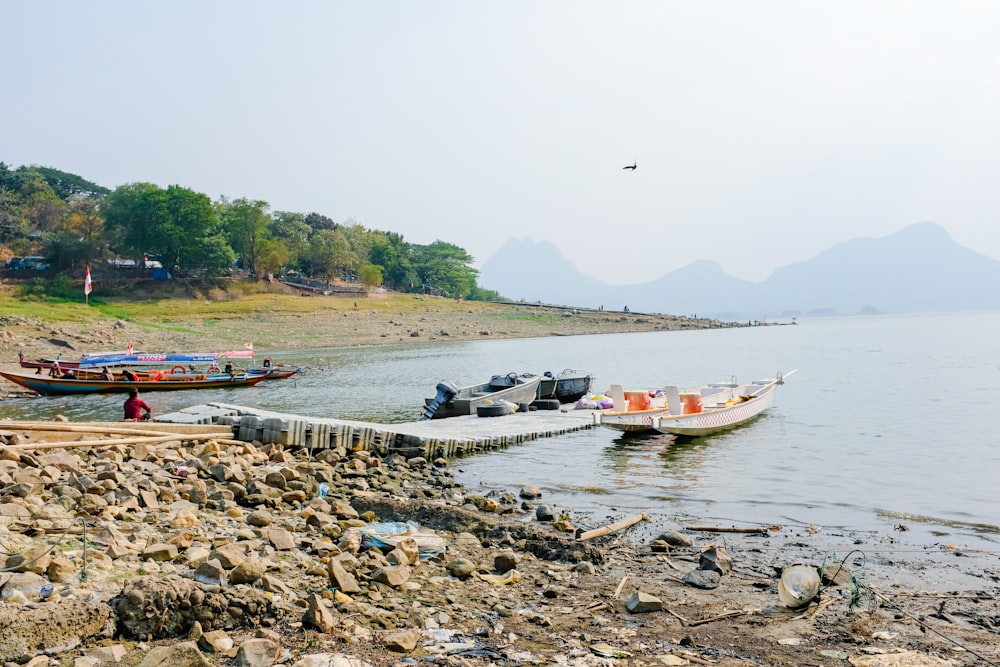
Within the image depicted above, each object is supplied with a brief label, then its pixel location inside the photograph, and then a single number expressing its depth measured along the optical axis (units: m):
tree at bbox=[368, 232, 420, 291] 100.69
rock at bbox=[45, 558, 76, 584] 6.47
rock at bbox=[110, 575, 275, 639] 5.91
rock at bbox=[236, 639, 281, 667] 5.53
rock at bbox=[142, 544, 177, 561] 7.39
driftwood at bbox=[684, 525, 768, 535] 10.98
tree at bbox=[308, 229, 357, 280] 89.31
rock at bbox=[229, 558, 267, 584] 6.76
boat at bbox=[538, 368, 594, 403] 28.44
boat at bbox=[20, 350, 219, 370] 32.81
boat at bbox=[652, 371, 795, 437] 19.16
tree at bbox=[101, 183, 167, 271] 74.19
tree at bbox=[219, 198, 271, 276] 82.69
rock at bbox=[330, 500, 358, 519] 10.48
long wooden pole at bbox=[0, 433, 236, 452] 12.56
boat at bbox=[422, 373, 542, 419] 23.80
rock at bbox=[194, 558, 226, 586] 6.72
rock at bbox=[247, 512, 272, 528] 9.55
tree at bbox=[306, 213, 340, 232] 118.86
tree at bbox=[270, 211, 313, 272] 90.08
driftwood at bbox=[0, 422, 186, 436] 14.00
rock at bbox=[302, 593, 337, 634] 6.17
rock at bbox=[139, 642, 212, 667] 5.34
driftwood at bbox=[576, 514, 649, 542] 10.15
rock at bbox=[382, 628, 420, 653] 6.00
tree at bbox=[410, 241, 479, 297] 110.56
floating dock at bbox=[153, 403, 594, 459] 16.56
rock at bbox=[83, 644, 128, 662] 5.41
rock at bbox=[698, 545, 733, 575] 8.80
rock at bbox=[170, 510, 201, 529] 8.89
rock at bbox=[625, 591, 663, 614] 7.30
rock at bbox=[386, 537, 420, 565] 8.20
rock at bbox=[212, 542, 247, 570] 7.04
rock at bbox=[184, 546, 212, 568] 7.38
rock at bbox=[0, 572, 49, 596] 6.05
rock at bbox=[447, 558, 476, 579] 8.15
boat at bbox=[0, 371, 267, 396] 30.81
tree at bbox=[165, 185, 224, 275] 73.75
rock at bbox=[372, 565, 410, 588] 7.53
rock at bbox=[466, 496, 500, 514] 12.07
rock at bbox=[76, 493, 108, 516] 8.74
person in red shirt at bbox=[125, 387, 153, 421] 18.61
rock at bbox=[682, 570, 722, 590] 8.34
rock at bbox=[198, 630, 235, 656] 5.75
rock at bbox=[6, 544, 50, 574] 6.44
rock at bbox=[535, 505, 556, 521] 11.63
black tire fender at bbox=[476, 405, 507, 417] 23.28
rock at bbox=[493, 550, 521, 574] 8.52
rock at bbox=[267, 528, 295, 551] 8.34
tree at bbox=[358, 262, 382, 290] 88.31
